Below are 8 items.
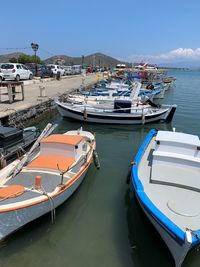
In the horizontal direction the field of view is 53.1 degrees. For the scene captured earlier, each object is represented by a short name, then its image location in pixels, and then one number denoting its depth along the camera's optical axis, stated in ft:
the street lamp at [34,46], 81.37
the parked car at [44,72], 94.42
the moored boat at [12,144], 24.25
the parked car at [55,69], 102.42
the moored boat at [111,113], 44.91
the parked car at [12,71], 63.23
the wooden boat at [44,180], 14.78
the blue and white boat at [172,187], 13.15
